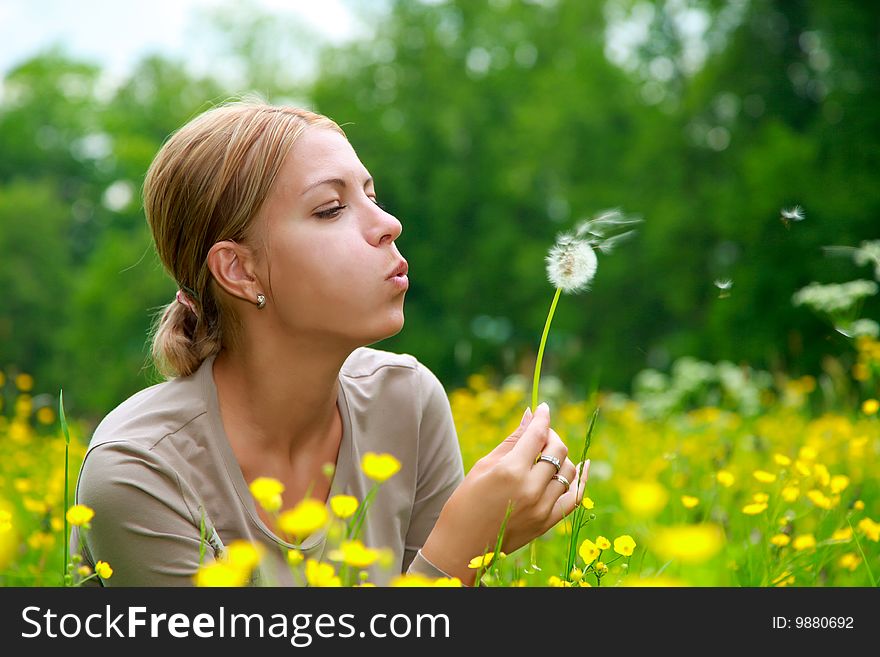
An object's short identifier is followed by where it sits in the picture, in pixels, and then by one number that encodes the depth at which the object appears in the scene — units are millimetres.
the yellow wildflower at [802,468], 1529
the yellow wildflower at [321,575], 1281
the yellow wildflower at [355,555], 1246
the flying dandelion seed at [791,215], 1570
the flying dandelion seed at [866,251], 1775
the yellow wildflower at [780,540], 1538
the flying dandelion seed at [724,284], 1484
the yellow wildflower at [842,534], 1677
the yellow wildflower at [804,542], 1525
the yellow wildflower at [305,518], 1227
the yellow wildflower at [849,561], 1641
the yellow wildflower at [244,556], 1209
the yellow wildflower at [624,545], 1424
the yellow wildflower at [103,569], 1376
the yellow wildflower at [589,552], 1423
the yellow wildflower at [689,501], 1579
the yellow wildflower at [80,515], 1327
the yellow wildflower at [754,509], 1538
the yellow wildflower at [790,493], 1543
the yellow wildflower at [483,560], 1387
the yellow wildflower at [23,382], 2300
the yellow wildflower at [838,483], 1569
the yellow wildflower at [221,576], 1210
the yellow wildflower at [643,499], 1184
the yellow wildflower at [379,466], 1267
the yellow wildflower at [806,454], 1590
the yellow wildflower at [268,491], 1270
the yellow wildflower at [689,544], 1089
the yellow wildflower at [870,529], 1523
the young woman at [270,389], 1492
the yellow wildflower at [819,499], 1559
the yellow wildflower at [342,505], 1283
